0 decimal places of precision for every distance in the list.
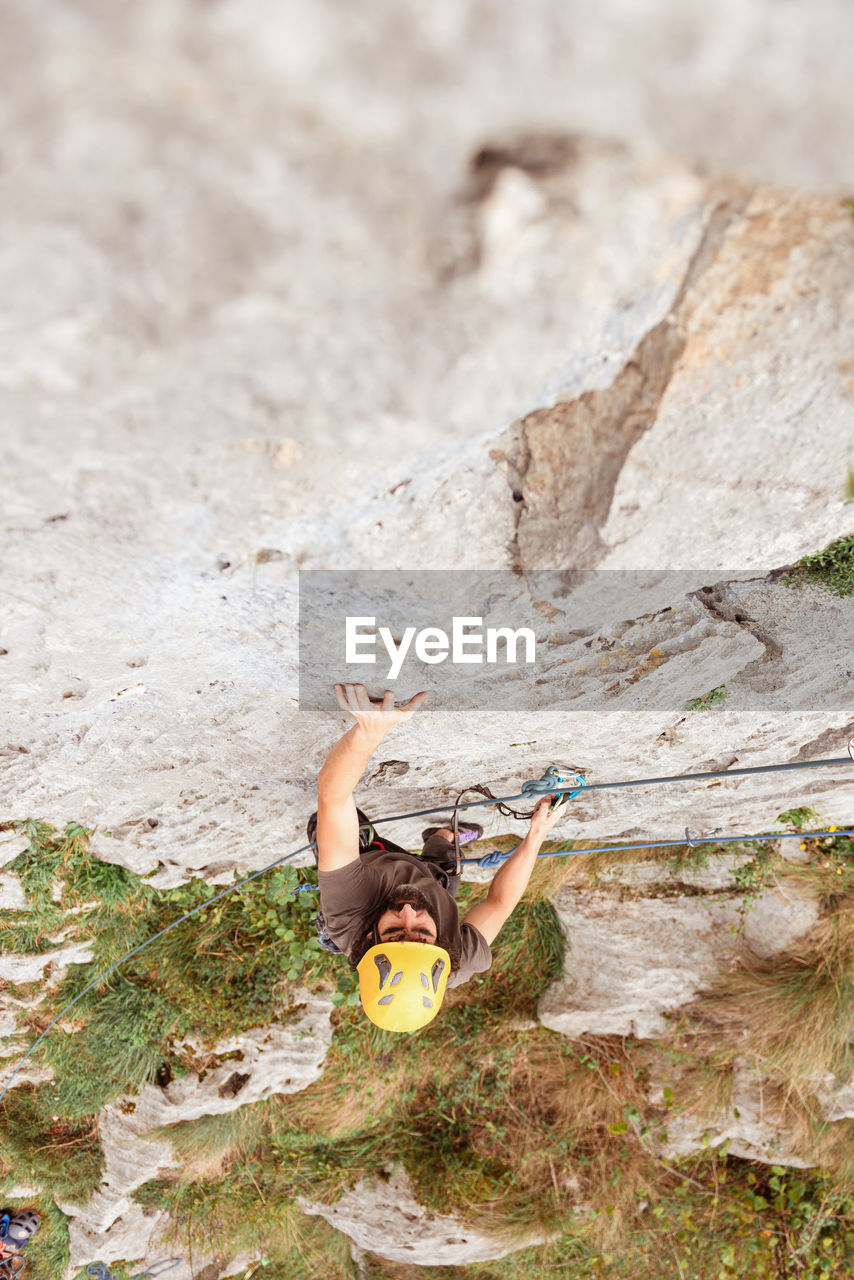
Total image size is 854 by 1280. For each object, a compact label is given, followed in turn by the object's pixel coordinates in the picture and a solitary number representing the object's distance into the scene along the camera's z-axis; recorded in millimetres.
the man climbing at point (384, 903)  2135
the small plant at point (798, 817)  3785
